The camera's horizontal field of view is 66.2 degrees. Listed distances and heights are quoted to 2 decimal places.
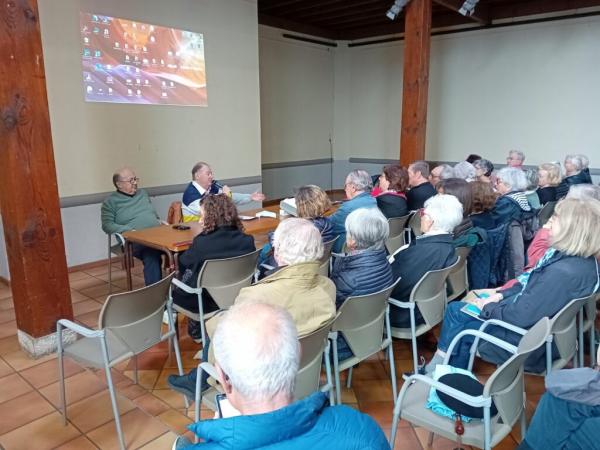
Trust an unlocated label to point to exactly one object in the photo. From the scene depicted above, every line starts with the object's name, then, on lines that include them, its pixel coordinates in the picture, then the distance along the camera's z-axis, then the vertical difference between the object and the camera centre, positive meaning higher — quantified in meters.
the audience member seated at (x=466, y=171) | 4.41 -0.34
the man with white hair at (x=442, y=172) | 4.40 -0.35
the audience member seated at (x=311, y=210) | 3.04 -0.48
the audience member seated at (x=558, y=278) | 1.91 -0.59
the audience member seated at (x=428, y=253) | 2.46 -0.62
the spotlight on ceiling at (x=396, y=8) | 5.44 +1.50
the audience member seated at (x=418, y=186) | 4.26 -0.46
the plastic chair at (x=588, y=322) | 2.36 -0.97
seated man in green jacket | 3.89 -0.61
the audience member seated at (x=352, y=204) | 3.42 -0.50
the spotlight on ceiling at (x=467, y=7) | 5.85 +1.62
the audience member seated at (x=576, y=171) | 4.92 -0.39
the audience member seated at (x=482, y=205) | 3.24 -0.49
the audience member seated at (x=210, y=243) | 2.66 -0.61
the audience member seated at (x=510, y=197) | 3.40 -0.48
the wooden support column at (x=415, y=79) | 5.46 +0.67
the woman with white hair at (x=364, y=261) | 2.20 -0.59
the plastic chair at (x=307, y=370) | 1.64 -0.86
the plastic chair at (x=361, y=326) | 1.99 -0.84
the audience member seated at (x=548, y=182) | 4.34 -0.44
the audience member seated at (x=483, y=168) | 4.69 -0.34
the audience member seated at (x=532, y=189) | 3.82 -0.48
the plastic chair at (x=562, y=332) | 1.81 -0.82
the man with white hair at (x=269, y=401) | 0.86 -0.52
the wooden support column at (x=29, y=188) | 2.54 -0.28
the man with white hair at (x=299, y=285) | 1.72 -0.56
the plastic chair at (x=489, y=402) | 1.44 -0.92
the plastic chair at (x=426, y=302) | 2.30 -0.85
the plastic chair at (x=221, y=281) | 2.55 -0.81
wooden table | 3.02 -0.69
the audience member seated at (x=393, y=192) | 3.96 -0.49
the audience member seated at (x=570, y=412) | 1.22 -0.74
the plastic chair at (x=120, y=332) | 1.97 -0.87
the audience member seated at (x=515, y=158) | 5.52 -0.27
